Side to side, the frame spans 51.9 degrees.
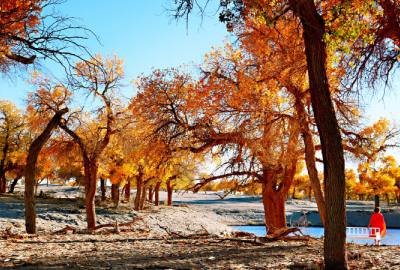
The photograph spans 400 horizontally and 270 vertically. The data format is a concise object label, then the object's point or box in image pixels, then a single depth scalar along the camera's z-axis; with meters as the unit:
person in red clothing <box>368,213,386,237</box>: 13.36
